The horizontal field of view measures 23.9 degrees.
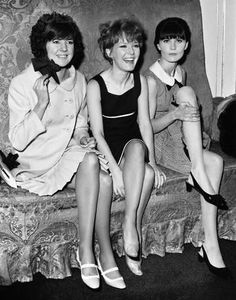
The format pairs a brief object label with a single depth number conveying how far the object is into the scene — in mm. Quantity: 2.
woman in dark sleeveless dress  2443
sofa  2365
